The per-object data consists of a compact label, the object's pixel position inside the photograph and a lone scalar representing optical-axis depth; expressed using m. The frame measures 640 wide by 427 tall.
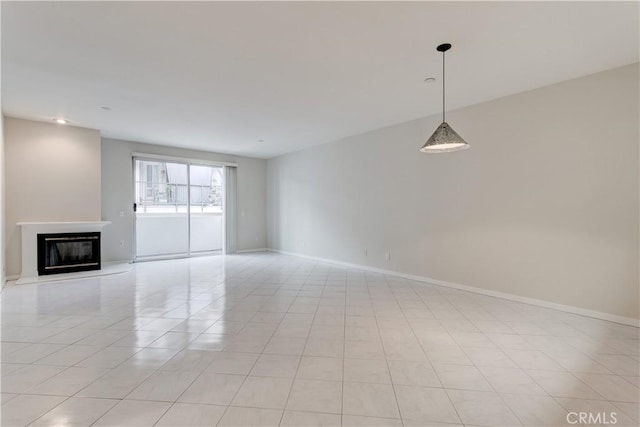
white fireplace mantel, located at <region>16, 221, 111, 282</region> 4.88
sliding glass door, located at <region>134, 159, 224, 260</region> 7.26
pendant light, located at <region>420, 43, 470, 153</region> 2.80
